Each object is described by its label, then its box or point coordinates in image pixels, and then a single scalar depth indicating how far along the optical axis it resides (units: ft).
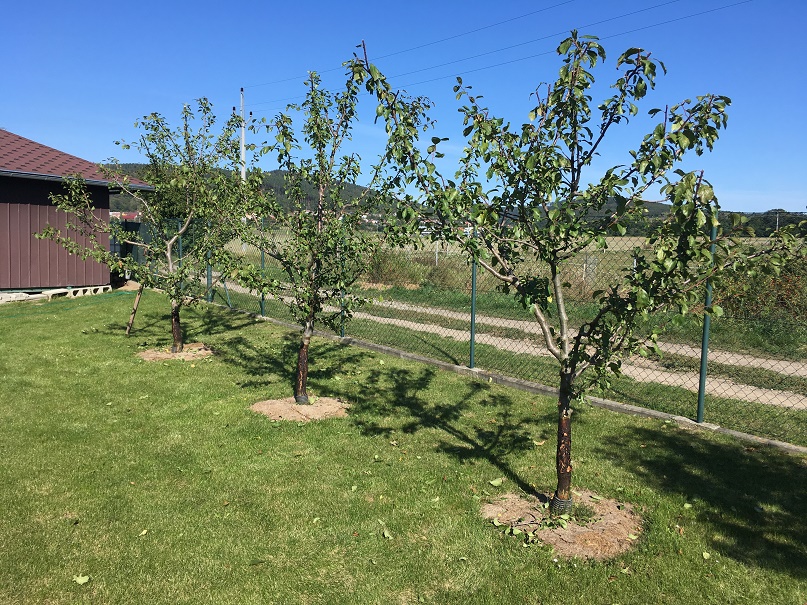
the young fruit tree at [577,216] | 9.96
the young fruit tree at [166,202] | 26.94
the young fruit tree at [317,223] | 18.95
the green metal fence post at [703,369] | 18.68
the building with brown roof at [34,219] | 45.88
